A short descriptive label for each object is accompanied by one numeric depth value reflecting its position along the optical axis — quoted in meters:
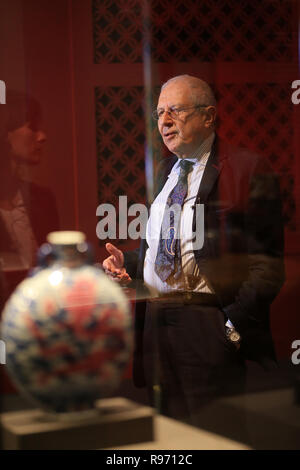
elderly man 4.83
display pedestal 4.52
